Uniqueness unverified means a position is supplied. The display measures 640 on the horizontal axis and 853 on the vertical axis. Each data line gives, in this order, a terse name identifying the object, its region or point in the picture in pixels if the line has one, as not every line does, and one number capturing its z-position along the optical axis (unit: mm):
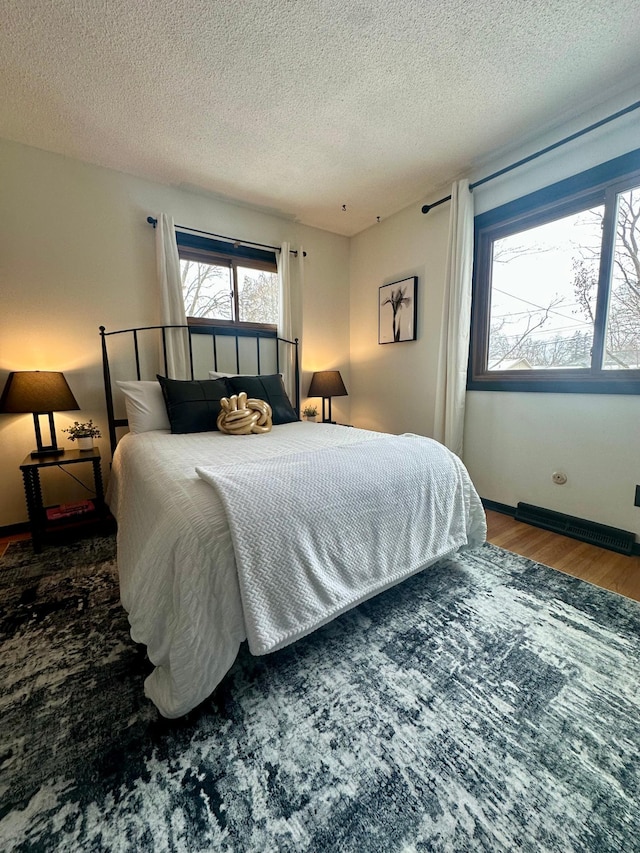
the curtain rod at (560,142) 1796
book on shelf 2162
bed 969
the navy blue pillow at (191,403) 2238
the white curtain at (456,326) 2537
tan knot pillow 2166
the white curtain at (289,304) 3145
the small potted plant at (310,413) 3389
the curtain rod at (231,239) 2607
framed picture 3104
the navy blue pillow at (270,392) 2566
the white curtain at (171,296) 2588
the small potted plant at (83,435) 2342
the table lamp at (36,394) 2023
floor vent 1990
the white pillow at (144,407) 2311
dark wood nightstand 2014
